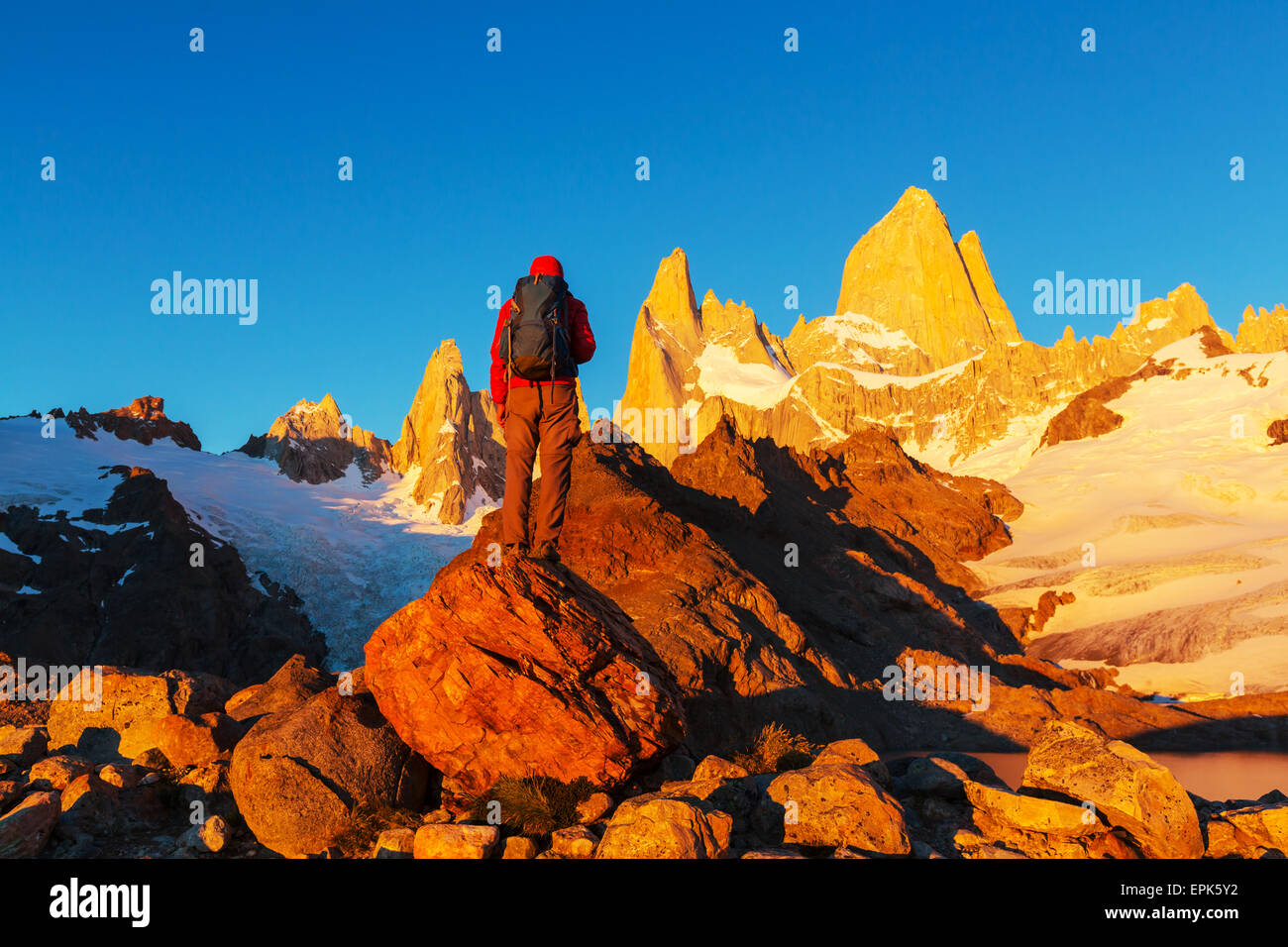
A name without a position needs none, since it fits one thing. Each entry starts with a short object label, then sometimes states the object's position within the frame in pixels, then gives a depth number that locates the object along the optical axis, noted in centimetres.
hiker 1092
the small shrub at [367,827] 1038
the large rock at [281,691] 1616
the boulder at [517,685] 1110
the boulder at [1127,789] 991
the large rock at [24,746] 1328
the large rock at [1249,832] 982
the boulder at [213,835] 1057
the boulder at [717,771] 1220
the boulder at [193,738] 1342
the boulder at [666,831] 854
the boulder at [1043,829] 984
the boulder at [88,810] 1068
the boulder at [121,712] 1452
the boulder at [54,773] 1148
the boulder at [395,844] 936
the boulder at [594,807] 1011
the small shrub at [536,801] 971
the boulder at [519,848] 893
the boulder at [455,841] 892
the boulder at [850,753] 1331
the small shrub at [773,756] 1316
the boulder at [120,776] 1176
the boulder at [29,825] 980
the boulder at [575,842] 895
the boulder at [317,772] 1096
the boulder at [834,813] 952
